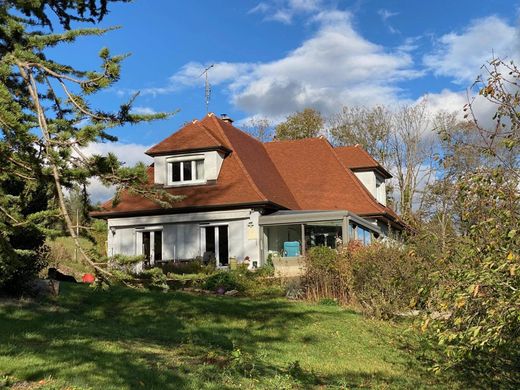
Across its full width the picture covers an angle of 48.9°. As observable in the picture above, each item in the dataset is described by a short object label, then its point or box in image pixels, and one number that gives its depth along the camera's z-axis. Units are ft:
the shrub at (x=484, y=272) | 18.08
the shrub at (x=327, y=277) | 50.36
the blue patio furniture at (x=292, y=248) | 78.00
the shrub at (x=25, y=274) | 36.58
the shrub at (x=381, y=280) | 42.55
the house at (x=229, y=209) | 77.87
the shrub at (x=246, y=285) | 56.70
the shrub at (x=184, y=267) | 67.31
